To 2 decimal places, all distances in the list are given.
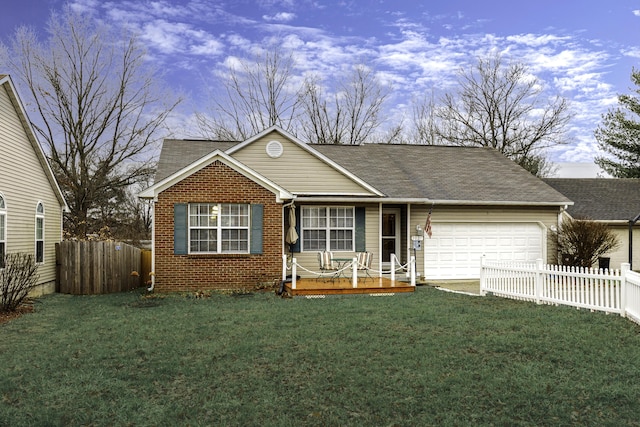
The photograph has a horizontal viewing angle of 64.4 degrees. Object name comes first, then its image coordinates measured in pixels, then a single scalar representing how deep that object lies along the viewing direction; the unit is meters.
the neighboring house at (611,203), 20.70
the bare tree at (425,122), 36.56
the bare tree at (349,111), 34.66
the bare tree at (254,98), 33.16
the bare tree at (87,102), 25.78
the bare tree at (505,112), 33.44
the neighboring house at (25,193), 12.82
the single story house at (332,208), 13.88
